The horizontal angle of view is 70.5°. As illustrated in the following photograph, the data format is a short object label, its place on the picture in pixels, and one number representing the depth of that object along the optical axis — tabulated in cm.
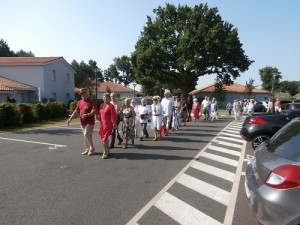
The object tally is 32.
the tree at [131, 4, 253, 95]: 2874
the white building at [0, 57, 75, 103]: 2276
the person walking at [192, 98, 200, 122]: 1498
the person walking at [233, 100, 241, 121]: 1583
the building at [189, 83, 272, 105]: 4540
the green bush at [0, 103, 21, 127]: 1149
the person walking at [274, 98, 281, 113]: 1598
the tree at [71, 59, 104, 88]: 4518
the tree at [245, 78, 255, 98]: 4116
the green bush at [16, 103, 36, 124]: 1260
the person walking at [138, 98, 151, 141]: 801
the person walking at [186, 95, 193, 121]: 1395
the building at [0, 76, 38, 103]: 1908
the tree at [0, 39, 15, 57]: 4133
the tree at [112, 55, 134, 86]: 6859
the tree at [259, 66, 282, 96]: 5539
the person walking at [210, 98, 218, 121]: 1583
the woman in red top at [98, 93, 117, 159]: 565
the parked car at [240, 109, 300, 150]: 640
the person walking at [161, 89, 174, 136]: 902
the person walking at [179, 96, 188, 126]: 1246
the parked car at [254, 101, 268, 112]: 2376
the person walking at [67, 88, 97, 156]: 576
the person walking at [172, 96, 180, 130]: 1051
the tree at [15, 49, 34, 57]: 5487
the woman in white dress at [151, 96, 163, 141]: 799
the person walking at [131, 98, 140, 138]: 847
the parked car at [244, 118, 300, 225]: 212
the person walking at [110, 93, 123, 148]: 675
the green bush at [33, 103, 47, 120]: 1402
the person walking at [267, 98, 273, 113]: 1883
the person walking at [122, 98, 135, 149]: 688
